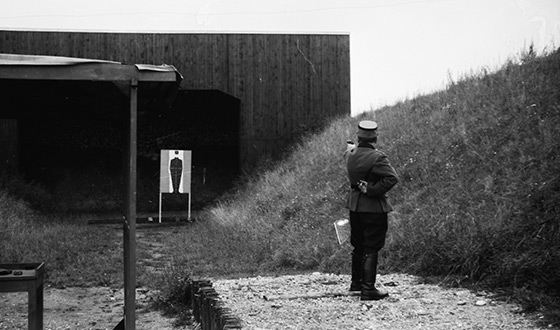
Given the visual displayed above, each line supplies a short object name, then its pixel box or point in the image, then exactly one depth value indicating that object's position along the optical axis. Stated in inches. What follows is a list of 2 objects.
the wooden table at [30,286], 195.6
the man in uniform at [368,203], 259.3
